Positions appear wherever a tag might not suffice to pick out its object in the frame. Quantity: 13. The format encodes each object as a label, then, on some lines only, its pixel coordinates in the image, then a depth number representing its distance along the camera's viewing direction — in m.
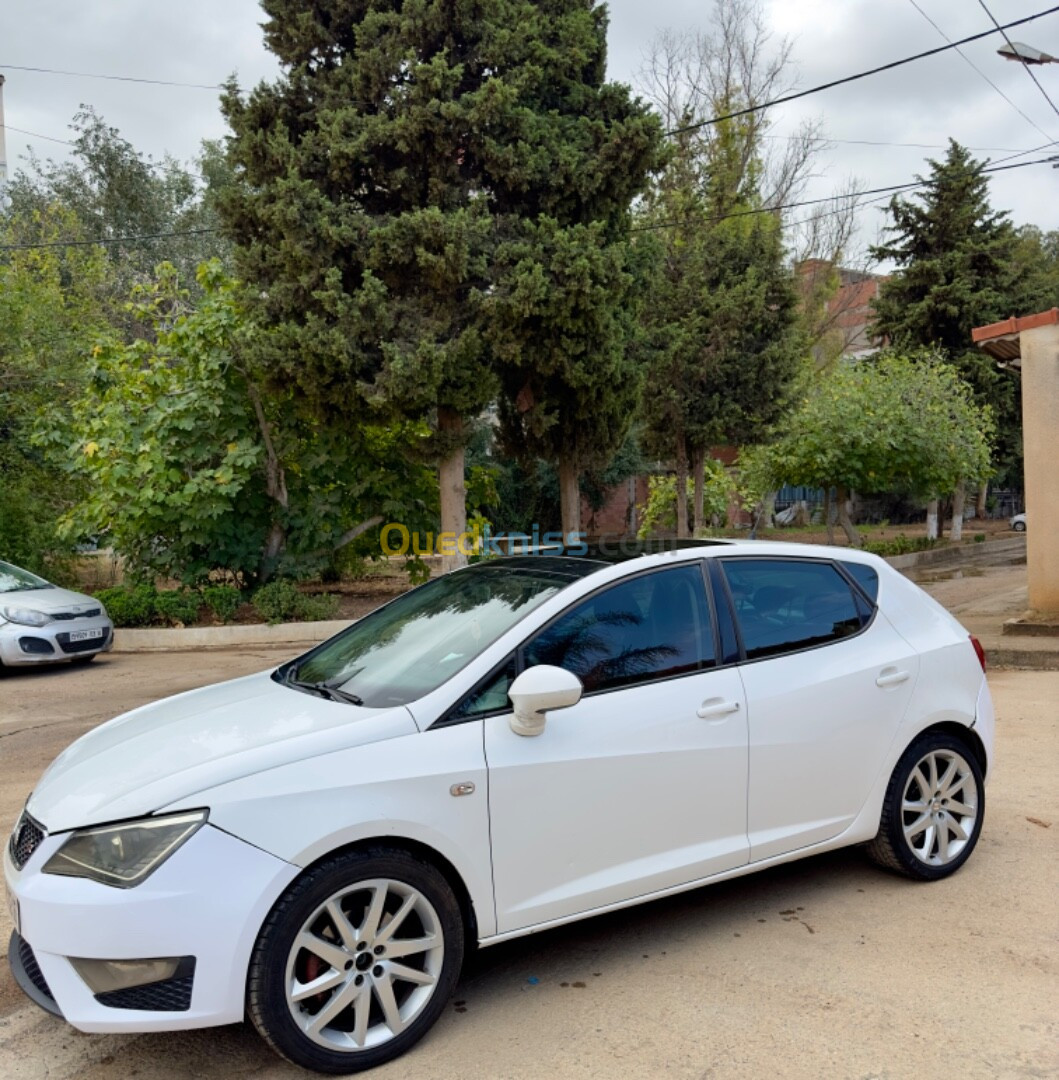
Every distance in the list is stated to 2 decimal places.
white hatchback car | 2.79
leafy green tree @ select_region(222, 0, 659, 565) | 13.16
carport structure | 10.92
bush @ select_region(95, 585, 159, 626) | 13.94
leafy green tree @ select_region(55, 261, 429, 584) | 13.52
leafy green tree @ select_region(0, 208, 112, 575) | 14.63
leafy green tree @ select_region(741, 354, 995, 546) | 20.81
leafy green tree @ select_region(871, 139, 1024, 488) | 30.70
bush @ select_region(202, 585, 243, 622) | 14.17
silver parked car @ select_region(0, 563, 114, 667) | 11.14
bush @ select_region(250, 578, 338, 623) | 13.98
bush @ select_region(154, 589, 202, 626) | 14.03
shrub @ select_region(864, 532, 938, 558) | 23.91
